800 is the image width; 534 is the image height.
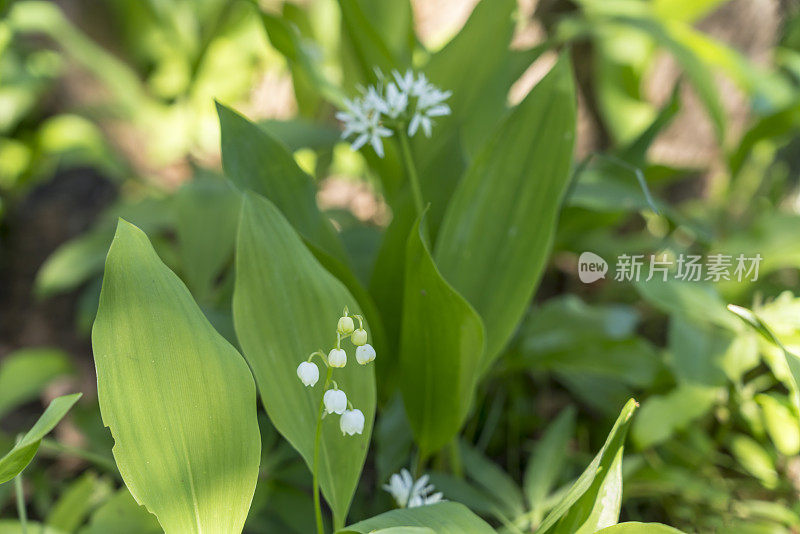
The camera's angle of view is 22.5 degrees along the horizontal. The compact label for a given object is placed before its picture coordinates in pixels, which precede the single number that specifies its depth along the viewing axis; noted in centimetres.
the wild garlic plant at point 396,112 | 74
